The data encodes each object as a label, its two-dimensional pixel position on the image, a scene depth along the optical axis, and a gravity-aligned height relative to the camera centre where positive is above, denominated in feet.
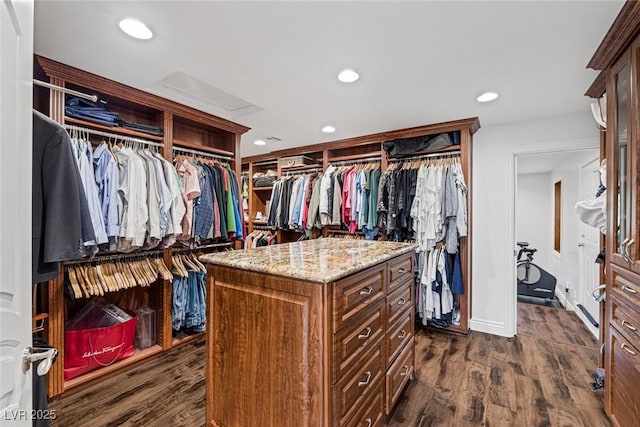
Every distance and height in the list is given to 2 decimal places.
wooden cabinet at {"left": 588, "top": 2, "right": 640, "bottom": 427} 4.44 +0.01
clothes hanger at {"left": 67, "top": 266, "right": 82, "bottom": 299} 6.50 -1.55
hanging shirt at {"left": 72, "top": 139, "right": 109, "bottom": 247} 6.28 +0.53
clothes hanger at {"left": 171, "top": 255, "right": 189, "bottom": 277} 8.59 -1.55
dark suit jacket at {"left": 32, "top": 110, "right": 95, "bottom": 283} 4.11 +0.19
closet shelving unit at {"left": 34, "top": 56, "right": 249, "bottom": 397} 6.30 +2.23
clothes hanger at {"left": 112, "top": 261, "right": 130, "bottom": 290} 7.36 -1.58
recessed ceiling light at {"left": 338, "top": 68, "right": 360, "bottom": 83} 6.52 +3.21
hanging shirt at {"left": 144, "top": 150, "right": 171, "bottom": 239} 7.65 +0.49
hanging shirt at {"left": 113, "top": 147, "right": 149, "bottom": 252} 6.98 +0.35
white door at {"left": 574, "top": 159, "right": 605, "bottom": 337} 10.57 -1.49
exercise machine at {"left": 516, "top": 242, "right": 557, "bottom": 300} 13.73 -3.18
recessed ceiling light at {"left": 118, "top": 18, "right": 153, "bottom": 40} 4.93 +3.25
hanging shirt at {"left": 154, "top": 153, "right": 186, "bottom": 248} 7.88 +0.23
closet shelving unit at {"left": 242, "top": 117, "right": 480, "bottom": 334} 9.92 +2.76
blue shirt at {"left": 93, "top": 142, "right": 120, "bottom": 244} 6.70 +0.65
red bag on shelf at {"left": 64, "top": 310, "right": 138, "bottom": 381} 6.81 -3.24
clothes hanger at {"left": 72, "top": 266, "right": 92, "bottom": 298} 6.73 -1.59
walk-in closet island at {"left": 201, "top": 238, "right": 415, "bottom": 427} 3.94 -1.86
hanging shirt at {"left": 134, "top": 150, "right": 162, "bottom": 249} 7.38 +0.36
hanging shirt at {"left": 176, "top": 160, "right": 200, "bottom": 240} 8.36 +0.70
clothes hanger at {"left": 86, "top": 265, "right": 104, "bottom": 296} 6.92 -1.57
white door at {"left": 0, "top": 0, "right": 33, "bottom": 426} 2.01 +0.06
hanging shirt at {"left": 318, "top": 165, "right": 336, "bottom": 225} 11.93 +0.56
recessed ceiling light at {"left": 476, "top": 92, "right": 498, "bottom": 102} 7.70 +3.20
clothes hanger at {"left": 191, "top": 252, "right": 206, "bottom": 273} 9.21 -1.53
